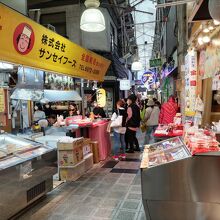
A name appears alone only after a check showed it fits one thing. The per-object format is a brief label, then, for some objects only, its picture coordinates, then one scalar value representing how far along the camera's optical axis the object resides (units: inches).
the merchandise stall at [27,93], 184.7
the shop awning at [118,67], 710.5
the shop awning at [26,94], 288.0
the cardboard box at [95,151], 354.6
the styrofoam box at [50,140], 289.1
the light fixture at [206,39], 212.5
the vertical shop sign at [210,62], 201.8
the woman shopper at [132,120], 403.9
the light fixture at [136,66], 796.0
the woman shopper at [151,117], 427.8
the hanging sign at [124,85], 711.7
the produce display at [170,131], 257.2
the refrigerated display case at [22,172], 180.7
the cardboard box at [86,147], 320.8
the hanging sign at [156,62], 781.9
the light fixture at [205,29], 204.3
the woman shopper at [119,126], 377.7
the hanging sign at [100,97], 531.5
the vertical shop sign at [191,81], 258.1
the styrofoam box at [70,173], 279.7
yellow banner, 187.5
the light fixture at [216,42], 193.5
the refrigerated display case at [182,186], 126.2
